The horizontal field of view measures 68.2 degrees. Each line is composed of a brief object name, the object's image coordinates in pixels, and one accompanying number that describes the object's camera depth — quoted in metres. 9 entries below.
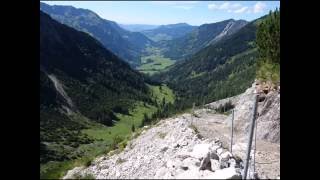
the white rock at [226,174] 4.80
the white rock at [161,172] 7.57
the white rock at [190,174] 5.92
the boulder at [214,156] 7.31
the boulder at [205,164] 6.63
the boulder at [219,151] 8.19
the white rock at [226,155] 7.49
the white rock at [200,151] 7.70
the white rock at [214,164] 6.71
